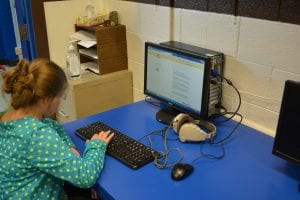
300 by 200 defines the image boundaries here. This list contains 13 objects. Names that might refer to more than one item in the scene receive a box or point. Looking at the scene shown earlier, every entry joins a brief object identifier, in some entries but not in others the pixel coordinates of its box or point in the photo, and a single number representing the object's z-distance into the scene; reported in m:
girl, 1.20
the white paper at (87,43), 2.31
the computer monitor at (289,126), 1.19
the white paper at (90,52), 2.38
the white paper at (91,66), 2.36
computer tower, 1.67
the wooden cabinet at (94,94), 2.19
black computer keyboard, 1.37
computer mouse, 1.26
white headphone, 1.51
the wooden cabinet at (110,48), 2.29
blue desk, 1.19
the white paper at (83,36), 2.37
